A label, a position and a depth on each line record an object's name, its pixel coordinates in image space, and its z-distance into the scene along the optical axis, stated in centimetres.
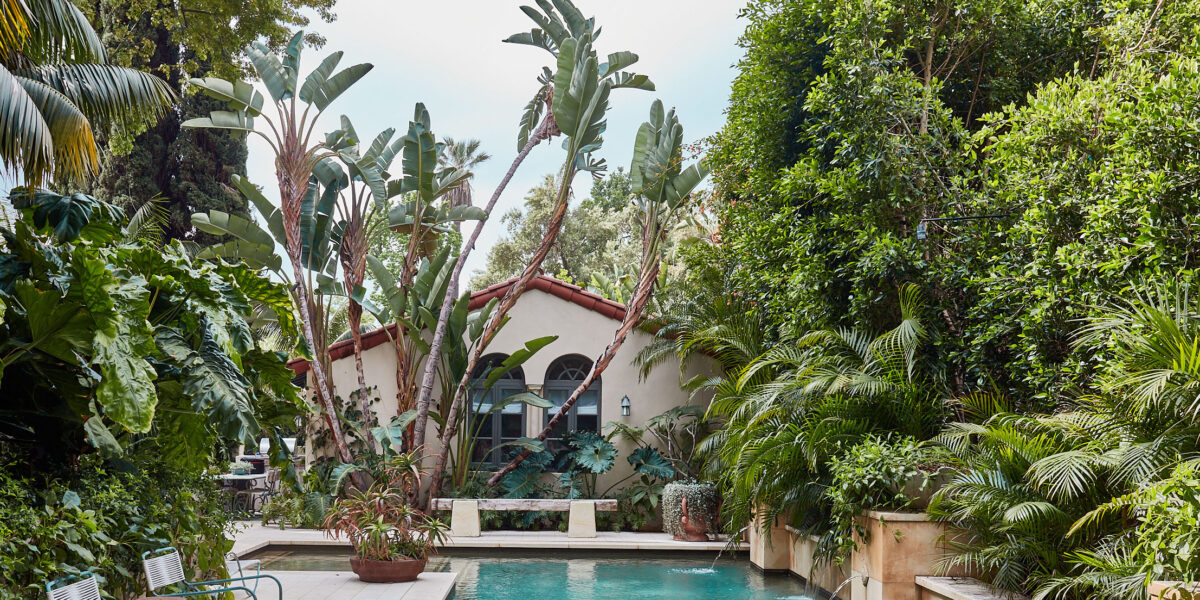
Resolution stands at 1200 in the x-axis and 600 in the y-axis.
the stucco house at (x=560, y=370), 1474
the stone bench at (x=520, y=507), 1280
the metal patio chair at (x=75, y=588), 452
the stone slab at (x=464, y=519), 1277
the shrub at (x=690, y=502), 1232
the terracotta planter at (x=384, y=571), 898
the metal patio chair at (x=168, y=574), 560
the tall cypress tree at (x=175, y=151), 1416
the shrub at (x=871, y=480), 753
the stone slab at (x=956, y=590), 636
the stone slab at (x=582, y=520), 1281
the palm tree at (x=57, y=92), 772
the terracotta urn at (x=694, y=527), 1233
